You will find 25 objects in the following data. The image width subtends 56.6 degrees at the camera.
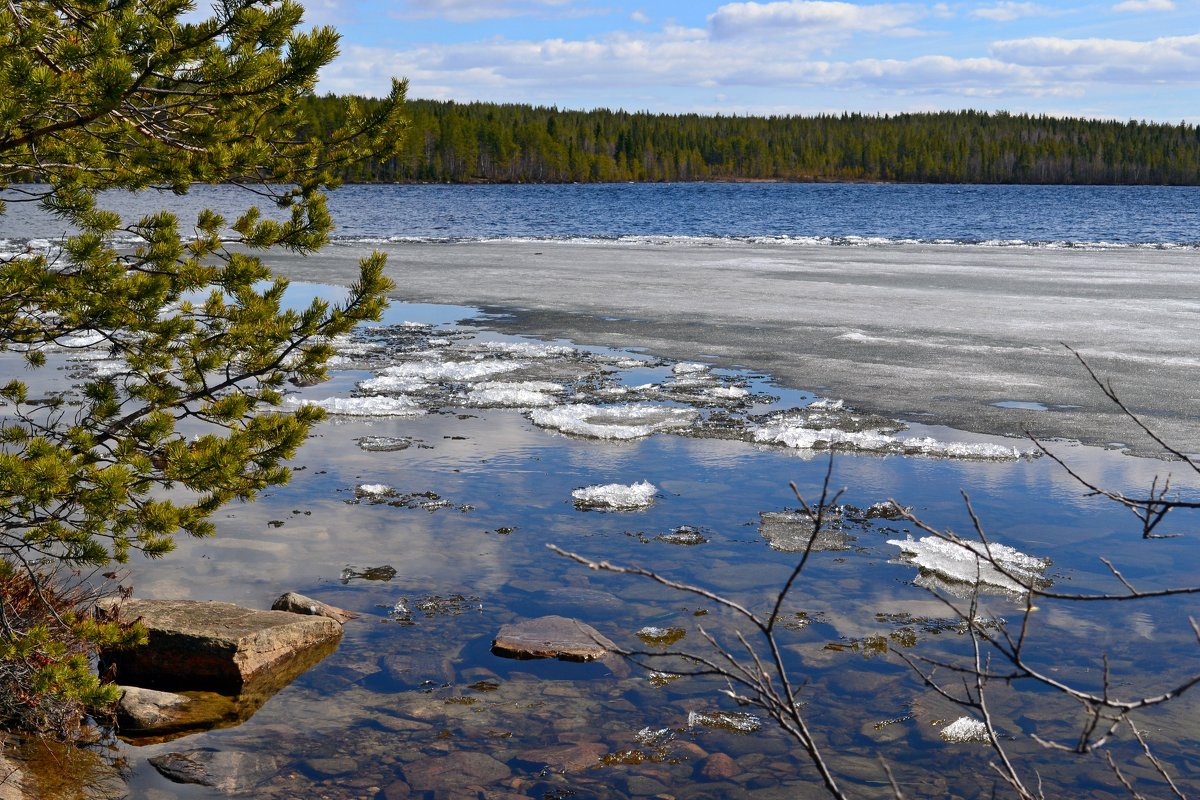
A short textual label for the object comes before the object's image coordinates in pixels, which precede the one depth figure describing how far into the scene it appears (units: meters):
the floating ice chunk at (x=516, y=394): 11.49
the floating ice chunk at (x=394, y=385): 12.13
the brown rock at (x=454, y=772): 4.50
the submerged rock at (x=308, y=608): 6.05
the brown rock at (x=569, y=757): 4.65
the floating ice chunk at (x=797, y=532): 7.28
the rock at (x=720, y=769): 4.59
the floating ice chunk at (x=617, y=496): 8.05
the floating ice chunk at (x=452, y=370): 12.87
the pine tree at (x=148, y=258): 4.13
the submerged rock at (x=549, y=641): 5.63
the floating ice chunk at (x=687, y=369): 13.16
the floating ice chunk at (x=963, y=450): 9.40
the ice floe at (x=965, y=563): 6.66
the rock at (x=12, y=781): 4.12
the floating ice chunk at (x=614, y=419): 10.26
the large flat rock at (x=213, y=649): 5.41
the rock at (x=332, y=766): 4.57
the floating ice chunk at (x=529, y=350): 14.41
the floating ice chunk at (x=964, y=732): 4.88
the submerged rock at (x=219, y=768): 4.52
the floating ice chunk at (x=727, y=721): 5.00
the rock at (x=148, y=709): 5.01
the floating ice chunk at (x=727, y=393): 11.81
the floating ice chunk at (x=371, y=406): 11.03
